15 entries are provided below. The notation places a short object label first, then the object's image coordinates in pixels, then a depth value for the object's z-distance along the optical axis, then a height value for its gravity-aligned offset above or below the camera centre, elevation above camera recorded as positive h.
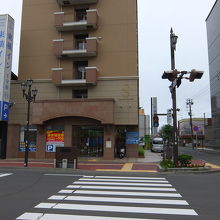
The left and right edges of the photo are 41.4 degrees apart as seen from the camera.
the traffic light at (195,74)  16.20 +3.91
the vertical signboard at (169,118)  31.95 +2.99
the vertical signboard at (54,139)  27.86 +0.45
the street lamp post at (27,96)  20.23 +3.42
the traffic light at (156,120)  23.00 +1.91
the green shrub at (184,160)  18.20 -0.97
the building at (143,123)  40.58 +3.05
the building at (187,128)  95.90 +5.41
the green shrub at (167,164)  18.12 -1.27
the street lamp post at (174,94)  18.09 +3.20
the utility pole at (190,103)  71.04 +10.44
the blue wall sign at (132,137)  28.86 +0.71
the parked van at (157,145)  44.46 -0.11
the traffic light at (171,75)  17.11 +4.10
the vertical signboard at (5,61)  26.97 +7.74
